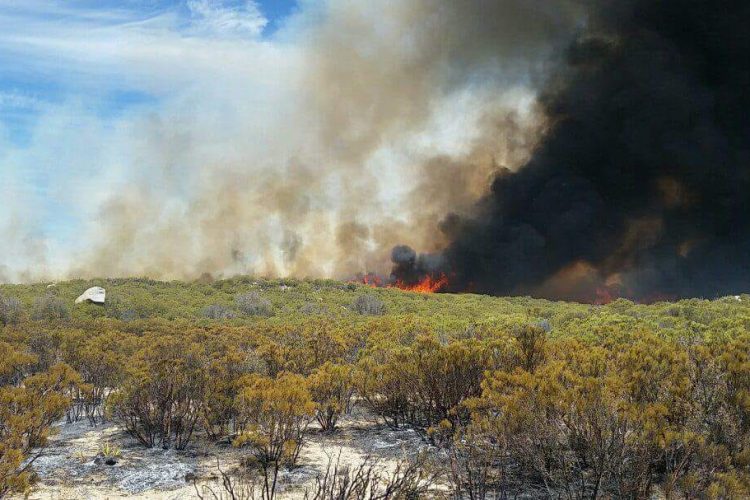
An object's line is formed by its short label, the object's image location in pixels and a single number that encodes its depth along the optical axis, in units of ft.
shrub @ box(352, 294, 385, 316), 125.49
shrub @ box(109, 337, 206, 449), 32.39
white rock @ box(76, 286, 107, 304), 122.20
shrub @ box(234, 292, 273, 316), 120.88
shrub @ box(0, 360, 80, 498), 22.04
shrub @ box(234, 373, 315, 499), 26.18
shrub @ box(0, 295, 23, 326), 82.02
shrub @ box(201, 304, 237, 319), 109.60
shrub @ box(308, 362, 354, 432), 34.06
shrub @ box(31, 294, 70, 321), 96.16
